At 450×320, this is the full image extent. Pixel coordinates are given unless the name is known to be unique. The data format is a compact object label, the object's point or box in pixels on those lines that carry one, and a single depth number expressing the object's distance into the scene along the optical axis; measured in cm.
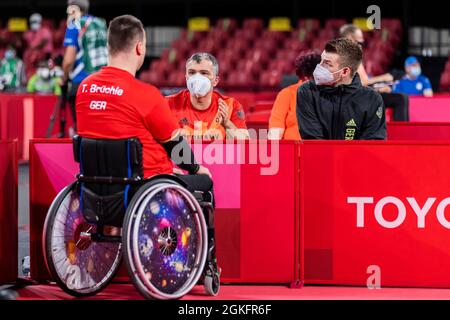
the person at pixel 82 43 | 1057
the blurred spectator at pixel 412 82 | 1558
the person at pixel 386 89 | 1047
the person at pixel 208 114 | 754
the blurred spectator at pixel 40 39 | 2311
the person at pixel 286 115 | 832
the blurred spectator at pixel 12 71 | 2159
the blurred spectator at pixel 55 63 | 1390
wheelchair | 591
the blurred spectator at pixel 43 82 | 2005
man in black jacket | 727
